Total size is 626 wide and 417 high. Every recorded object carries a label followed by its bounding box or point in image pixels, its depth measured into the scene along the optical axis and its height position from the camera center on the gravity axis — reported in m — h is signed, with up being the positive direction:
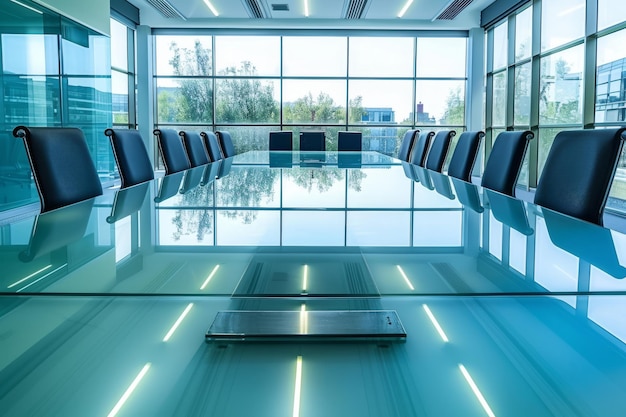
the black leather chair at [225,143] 5.63 +0.15
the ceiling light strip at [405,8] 7.35 +2.16
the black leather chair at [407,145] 5.39 +0.14
